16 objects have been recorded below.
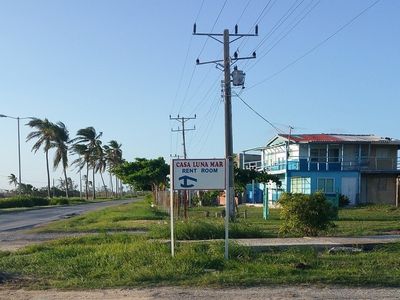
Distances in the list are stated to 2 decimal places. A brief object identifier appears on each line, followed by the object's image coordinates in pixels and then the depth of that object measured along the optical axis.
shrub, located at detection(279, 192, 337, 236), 17.95
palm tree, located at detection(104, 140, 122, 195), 108.62
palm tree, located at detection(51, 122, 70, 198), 80.12
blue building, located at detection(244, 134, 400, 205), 50.59
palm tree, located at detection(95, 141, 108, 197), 99.06
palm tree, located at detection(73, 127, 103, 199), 95.81
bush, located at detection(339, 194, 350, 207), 47.81
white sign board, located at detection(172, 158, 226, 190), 12.84
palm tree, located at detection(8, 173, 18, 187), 144.39
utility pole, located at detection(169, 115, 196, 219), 65.48
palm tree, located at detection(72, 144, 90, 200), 93.94
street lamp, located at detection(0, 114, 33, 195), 59.69
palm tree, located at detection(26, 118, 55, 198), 79.00
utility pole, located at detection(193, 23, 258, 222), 27.98
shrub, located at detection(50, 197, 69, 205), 73.16
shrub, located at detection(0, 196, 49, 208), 61.55
